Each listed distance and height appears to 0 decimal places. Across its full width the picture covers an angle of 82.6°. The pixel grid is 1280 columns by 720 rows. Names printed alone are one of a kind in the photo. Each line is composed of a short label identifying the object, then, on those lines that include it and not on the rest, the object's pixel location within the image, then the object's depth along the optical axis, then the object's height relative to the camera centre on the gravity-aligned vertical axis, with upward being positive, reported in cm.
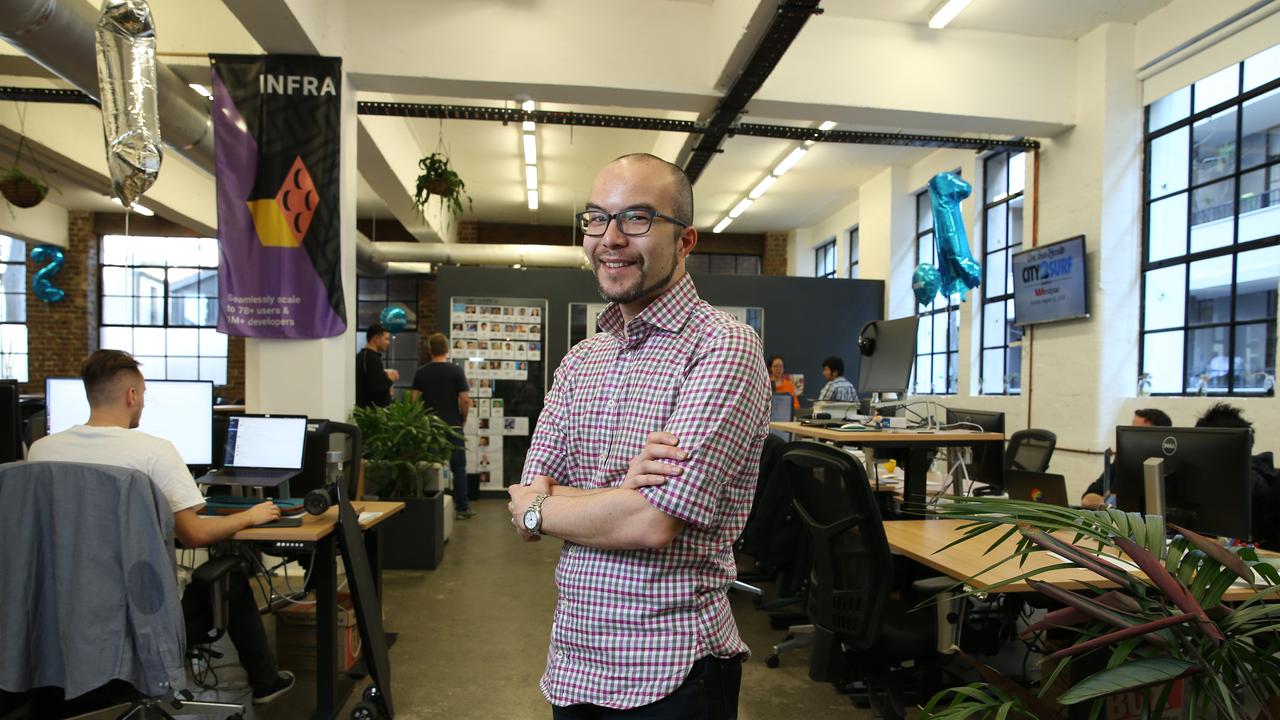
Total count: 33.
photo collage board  787 -27
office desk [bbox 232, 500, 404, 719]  272 -100
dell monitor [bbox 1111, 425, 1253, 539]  208 -34
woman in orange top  796 -26
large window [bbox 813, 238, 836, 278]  1210 +163
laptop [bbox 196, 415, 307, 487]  325 -46
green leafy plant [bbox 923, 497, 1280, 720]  80 -31
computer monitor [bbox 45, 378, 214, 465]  321 -32
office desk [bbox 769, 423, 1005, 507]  323 -38
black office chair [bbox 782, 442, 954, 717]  233 -79
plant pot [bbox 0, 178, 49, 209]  654 +135
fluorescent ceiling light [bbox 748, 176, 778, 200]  926 +221
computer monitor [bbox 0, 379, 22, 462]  274 -32
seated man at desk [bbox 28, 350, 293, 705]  231 -35
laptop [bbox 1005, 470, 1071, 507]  306 -56
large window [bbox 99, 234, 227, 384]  1183 +62
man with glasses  103 -20
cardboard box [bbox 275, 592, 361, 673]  319 -128
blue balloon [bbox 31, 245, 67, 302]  1015 +96
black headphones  385 +8
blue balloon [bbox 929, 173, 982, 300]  645 +113
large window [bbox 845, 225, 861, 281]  1107 +158
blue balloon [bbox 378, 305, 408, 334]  1070 +43
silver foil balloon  291 +101
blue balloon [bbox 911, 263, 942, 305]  725 +75
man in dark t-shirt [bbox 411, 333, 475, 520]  637 -35
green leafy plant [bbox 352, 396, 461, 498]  479 -66
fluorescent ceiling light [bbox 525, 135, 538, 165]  770 +222
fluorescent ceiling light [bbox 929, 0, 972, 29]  511 +248
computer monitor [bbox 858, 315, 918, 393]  346 +1
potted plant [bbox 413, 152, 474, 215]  582 +136
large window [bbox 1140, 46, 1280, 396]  486 +92
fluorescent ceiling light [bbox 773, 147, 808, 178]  806 +224
